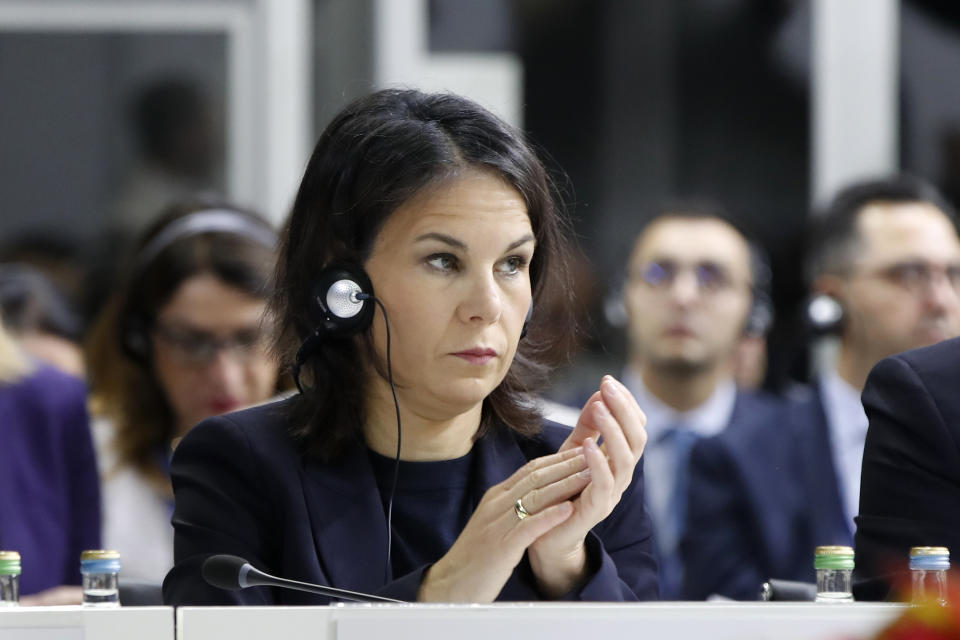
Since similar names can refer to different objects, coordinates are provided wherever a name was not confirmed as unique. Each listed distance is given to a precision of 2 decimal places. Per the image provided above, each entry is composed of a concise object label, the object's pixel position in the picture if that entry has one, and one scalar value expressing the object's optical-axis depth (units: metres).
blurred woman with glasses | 6.44
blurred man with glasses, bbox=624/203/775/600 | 7.44
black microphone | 5.25
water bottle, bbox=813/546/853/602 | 5.27
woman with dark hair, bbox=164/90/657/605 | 5.50
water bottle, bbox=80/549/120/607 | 5.25
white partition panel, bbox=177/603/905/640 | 4.98
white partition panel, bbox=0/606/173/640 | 5.03
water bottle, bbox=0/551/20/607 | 5.25
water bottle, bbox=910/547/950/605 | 5.19
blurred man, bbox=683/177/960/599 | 6.61
